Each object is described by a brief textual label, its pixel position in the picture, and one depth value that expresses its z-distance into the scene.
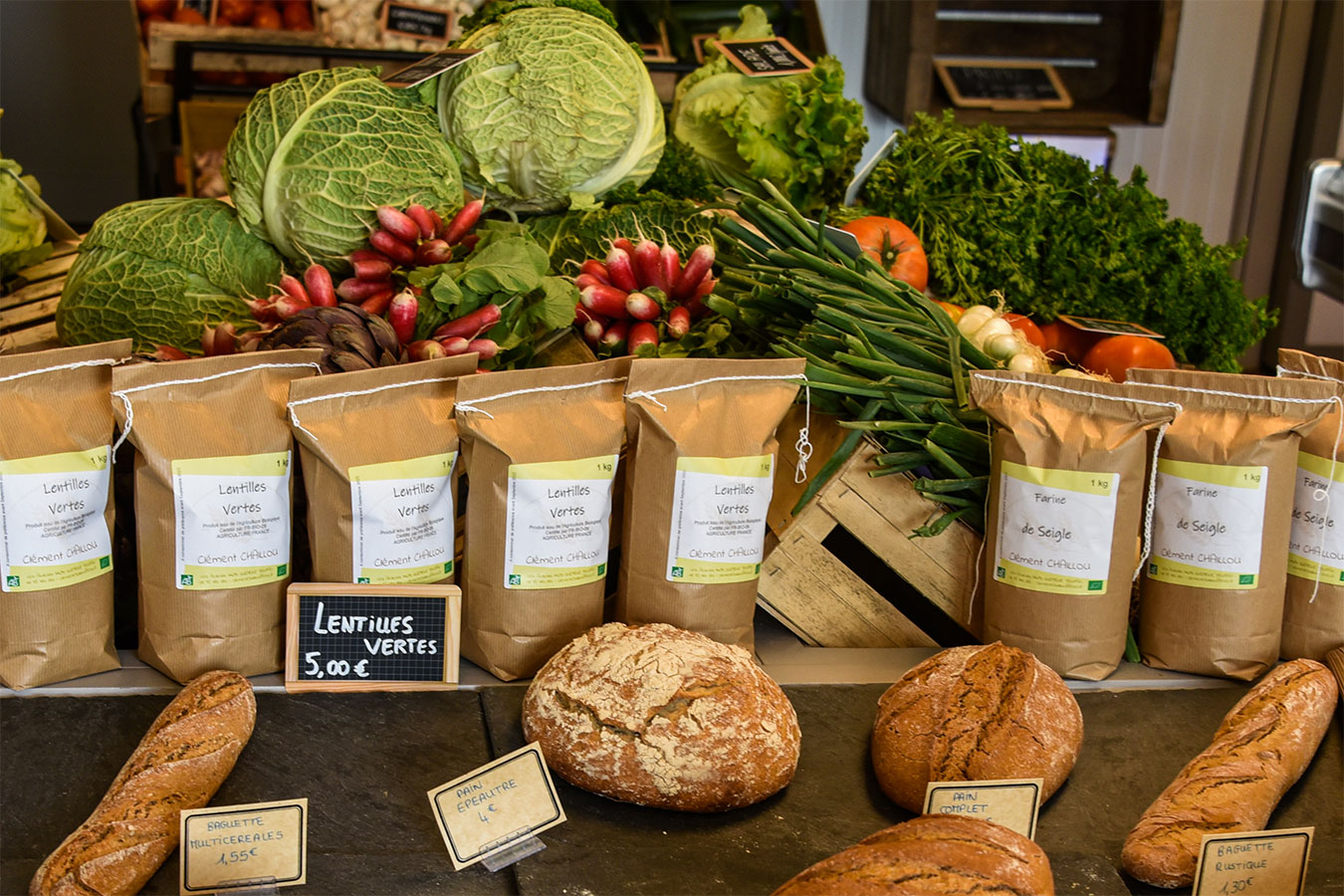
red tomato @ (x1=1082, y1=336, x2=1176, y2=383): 2.14
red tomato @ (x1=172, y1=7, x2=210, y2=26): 3.86
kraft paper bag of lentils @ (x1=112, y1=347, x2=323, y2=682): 1.35
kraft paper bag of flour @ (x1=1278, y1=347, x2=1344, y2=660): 1.52
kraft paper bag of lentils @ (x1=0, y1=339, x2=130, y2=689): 1.33
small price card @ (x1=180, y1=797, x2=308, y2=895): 1.09
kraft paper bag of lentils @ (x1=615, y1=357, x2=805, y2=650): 1.46
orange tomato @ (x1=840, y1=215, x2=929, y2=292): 2.20
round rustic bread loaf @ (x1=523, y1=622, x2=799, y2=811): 1.23
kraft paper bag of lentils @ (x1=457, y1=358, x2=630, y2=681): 1.42
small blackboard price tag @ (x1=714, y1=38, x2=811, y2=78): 2.57
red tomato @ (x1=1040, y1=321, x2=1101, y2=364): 2.32
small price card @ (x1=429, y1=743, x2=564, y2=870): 1.14
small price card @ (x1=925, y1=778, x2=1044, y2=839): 1.18
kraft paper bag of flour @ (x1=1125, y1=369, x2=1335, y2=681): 1.46
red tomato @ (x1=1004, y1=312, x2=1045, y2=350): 2.17
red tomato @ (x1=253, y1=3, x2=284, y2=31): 3.93
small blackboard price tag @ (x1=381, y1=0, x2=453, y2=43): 3.87
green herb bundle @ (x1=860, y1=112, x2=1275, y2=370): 2.30
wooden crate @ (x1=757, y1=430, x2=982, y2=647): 1.60
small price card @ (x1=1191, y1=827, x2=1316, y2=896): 1.12
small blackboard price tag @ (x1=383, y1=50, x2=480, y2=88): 2.05
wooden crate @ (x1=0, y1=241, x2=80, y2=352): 2.19
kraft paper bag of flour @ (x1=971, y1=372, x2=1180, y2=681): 1.46
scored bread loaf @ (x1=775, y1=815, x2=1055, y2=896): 0.98
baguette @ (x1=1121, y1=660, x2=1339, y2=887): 1.16
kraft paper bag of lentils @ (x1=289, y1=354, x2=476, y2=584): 1.39
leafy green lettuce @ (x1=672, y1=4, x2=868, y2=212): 2.50
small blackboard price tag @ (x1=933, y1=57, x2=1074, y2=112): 4.08
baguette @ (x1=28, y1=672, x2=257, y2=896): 1.07
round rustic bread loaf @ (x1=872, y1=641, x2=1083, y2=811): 1.26
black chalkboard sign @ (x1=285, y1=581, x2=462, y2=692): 1.42
